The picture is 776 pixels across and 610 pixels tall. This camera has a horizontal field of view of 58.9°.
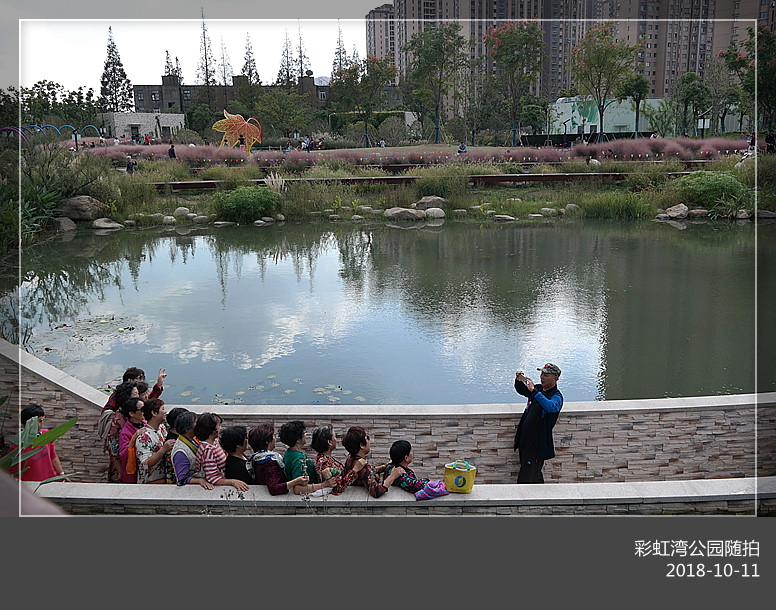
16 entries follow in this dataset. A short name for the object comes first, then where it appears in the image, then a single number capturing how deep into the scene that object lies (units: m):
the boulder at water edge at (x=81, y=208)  14.23
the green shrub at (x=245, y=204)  14.30
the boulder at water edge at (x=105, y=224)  13.89
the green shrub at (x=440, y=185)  16.05
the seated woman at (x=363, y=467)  2.91
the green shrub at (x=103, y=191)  14.96
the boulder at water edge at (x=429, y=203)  15.50
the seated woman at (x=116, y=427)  3.41
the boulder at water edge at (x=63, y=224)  13.53
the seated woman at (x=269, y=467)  2.94
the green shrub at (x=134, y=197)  14.82
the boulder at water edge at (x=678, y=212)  13.97
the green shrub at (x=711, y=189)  13.95
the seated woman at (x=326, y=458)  3.03
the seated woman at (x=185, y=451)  3.06
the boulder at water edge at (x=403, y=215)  14.80
